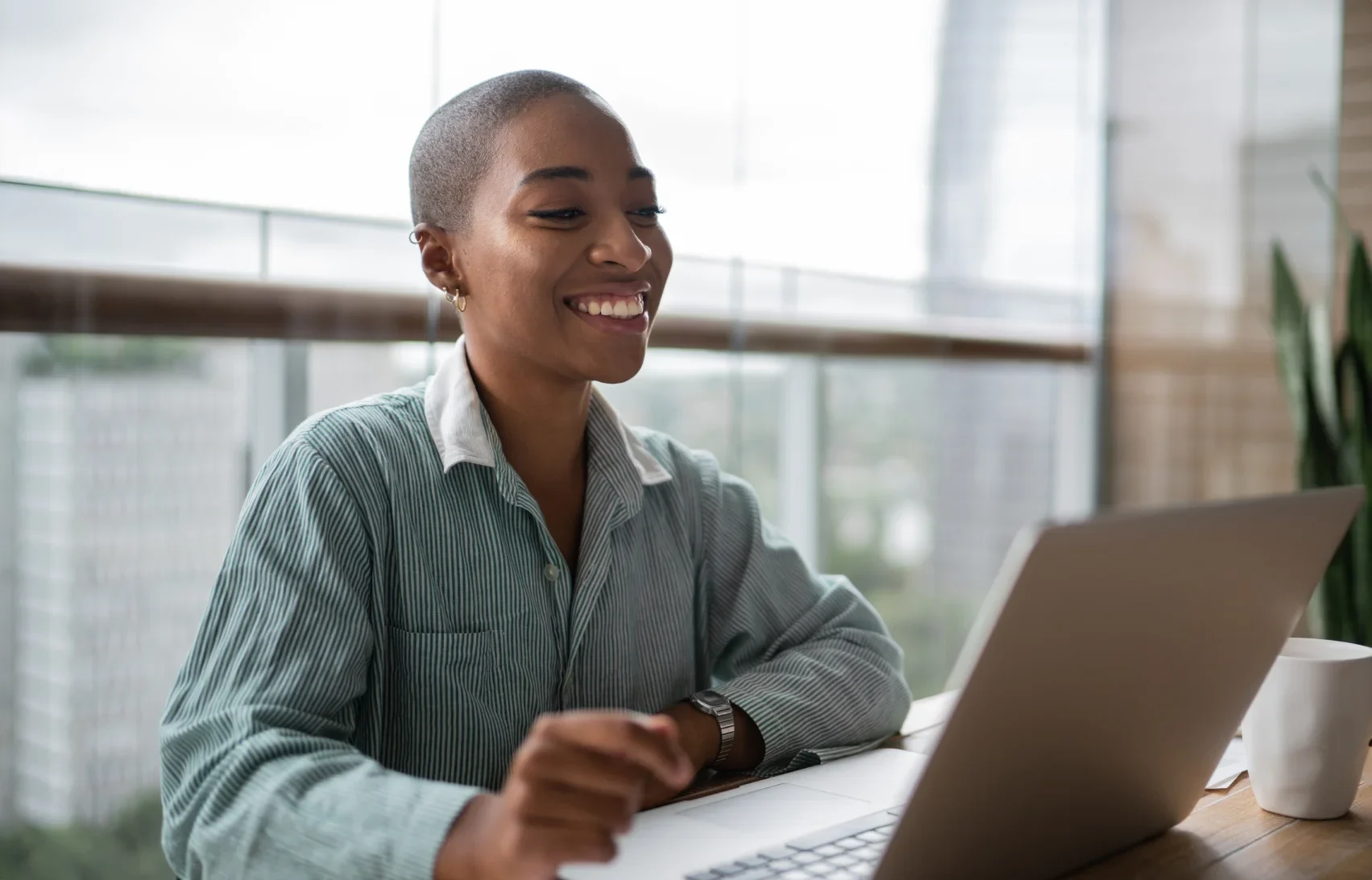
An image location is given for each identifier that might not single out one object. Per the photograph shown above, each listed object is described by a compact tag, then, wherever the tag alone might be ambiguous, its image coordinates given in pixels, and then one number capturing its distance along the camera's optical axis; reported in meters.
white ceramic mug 1.00
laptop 0.69
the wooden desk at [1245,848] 0.89
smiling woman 0.89
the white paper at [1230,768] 1.09
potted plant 2.69
